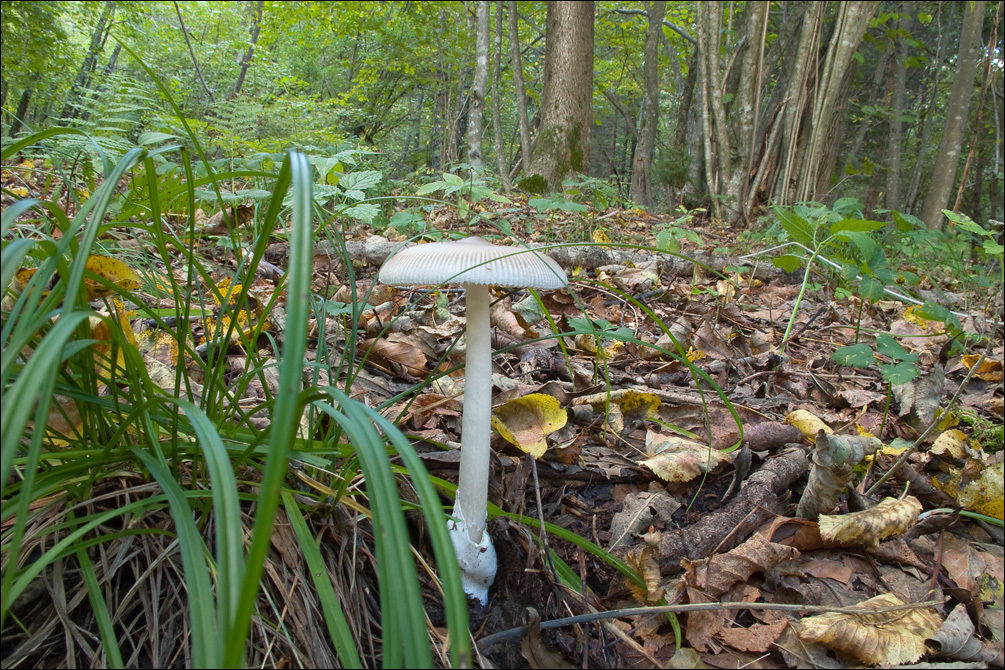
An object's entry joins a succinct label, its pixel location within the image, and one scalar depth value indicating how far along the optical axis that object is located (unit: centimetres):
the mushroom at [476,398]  28
